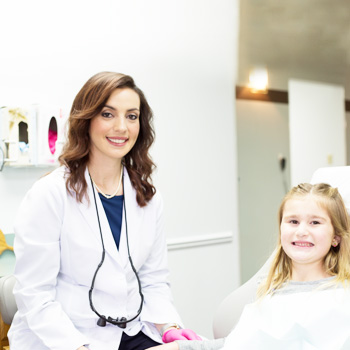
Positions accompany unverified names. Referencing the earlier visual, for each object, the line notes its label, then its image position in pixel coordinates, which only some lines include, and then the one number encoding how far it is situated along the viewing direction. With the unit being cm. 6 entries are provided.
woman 146
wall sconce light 333
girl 127
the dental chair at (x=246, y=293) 162
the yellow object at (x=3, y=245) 216
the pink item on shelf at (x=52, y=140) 235
